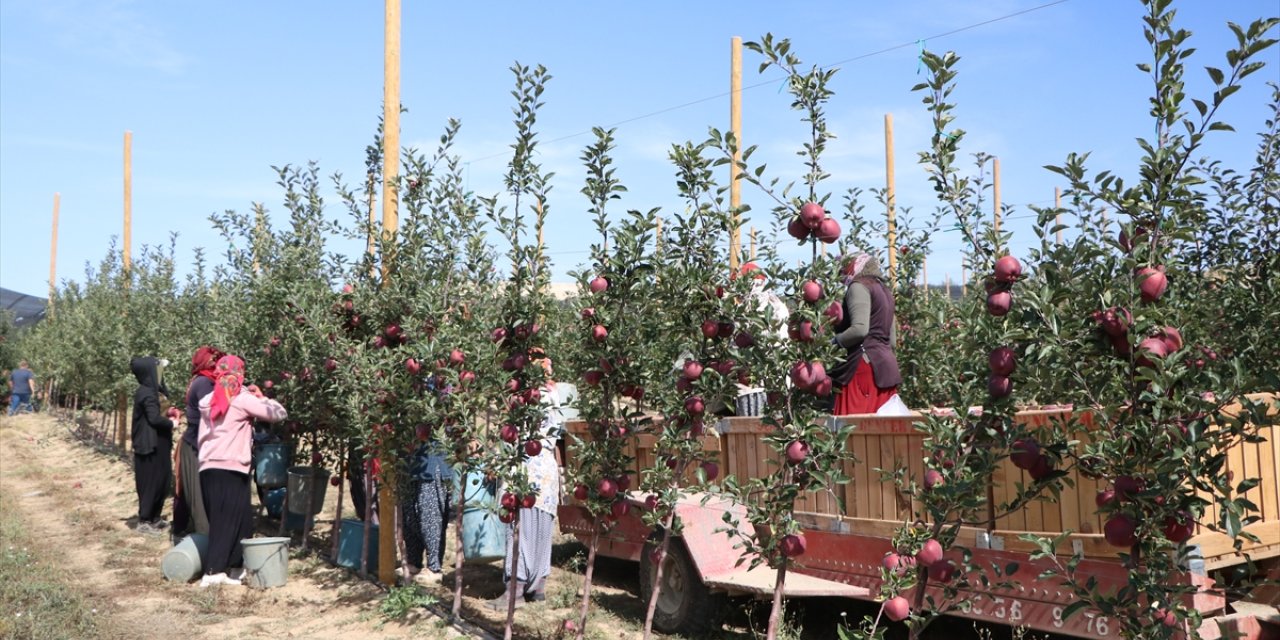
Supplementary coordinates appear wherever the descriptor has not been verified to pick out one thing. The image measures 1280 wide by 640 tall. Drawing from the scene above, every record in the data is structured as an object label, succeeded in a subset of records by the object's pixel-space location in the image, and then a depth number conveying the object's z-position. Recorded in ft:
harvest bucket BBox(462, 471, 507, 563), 26.07
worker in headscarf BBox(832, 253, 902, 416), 20.29
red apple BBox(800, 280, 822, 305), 13.19
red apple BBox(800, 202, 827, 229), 12.98
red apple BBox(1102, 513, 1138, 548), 8.73
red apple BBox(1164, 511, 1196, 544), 8.54
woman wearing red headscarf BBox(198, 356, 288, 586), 27.86
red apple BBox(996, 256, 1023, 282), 9.52
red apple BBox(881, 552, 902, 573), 10.96
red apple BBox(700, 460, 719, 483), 16.21
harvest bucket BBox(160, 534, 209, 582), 28.86
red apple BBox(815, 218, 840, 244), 12.94
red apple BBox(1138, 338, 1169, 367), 8.20
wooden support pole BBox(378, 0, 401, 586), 26.53
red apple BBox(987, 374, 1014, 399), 9.57
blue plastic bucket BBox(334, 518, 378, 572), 29.76
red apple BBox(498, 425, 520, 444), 19.61
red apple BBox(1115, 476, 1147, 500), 8.61
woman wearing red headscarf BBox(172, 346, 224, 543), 30.40
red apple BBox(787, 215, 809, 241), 13.08
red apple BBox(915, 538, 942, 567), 10.41
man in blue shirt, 106.32
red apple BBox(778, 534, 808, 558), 13.78
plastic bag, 19.70
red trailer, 15.13
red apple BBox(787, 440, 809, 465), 13.46
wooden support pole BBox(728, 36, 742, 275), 39.53
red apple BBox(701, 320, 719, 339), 15.25
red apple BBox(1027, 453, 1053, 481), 9.64
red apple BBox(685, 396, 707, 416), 16.24
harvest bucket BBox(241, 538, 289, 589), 27.86
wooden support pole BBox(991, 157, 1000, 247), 79.59
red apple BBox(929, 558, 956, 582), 10.56
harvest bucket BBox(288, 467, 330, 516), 32.96
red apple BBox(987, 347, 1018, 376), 9.39
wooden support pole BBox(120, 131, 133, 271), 72.69
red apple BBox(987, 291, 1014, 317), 9.57
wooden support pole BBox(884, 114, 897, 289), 29.59
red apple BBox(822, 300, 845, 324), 13.32
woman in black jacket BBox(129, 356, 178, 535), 37.42
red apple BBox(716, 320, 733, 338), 15.42
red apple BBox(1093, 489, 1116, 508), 8.95
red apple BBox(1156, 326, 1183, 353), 8.39
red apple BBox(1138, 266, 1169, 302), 8.32
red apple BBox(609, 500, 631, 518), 18.22
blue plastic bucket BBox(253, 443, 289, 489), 33.32
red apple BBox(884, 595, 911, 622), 10.55
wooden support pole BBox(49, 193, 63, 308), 132.36
